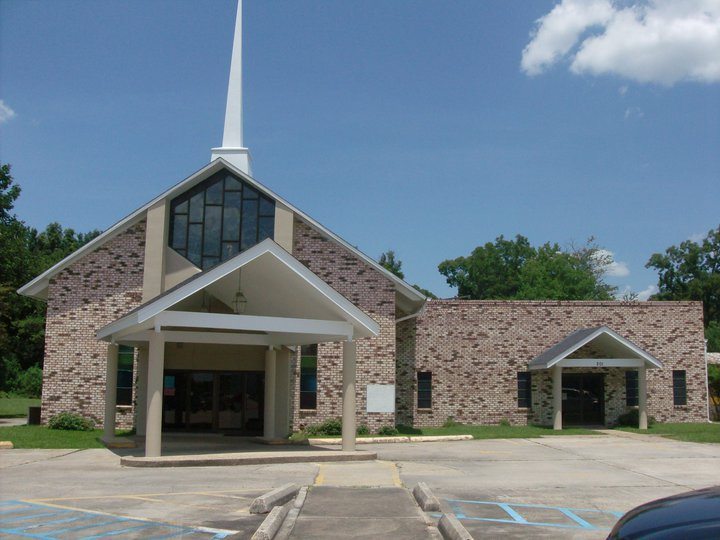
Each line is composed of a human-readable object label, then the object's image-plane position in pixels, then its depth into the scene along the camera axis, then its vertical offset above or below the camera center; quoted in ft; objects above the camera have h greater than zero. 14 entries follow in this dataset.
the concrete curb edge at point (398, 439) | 71.95 -8.16
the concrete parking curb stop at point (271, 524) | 25.41 -6.00
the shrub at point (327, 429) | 78.38 -7.55
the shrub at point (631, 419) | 96.02 -7.46
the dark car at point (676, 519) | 16.76 -3.72
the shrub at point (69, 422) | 75.56 -6.98
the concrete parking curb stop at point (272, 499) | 31.81 -6.31
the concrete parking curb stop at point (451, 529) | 25.44 -5.95
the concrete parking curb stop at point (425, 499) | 32.78 -6.30
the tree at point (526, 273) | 201.67 +26.65
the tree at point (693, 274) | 224.12 +26.79
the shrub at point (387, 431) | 79.87 -7.79
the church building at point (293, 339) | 56.85 +1.78
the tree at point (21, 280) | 120.67 +12.00
